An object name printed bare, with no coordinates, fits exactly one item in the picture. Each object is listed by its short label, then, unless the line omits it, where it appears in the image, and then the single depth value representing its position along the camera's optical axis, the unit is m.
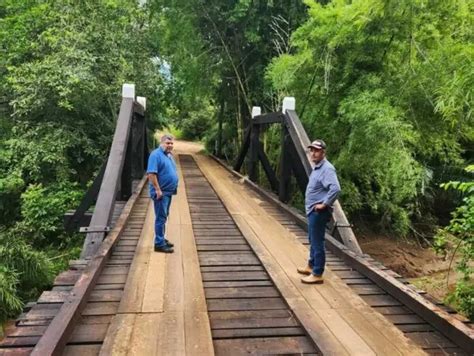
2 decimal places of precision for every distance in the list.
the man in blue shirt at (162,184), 3.97
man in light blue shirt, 3.27
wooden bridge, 2.38
